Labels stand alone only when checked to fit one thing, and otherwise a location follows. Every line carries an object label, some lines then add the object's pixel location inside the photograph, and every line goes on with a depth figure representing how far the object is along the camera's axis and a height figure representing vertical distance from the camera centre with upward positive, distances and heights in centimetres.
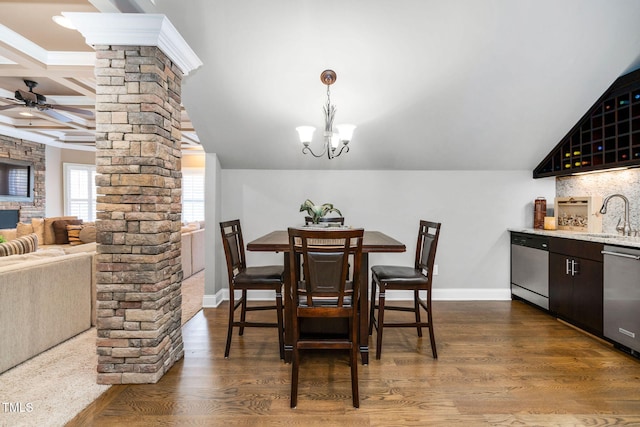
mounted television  670 +57
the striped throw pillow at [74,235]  590 -41
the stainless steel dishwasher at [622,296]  262 -64
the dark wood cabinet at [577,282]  301 -64
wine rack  311 +74
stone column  224 -1
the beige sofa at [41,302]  243 -71
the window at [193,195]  923 +41
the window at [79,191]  813 +45
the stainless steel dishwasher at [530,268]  370 -62
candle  393 -11
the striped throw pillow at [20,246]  314 -33
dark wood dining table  245 -49
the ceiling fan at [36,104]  416 +131
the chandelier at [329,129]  288 +68
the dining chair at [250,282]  271 -55
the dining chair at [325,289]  204 -46
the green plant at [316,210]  314 +1
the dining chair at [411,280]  267 -53
